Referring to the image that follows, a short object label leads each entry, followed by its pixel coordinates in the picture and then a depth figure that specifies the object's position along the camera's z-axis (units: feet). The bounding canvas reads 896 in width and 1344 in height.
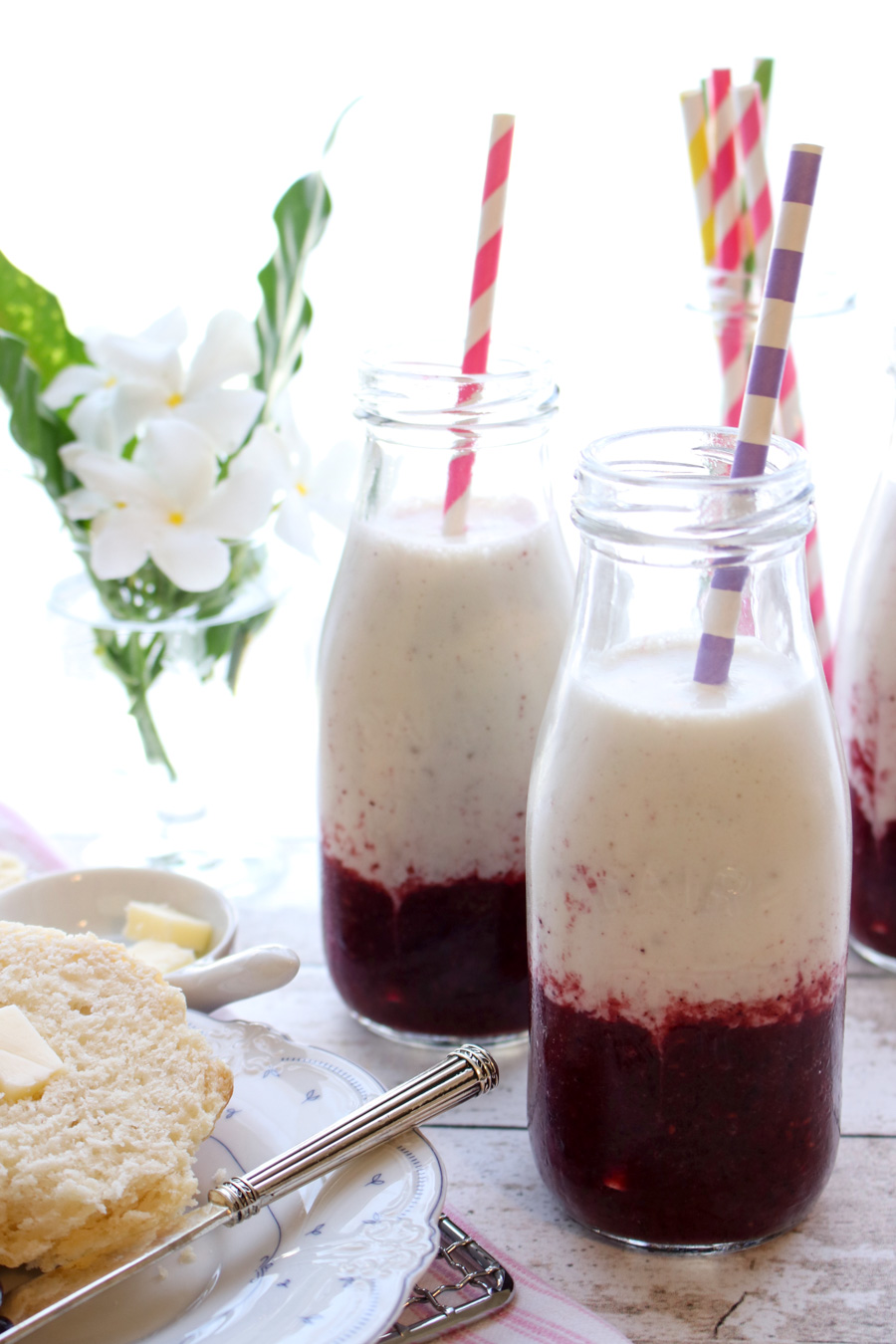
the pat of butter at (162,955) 1.89
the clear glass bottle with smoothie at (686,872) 1.61
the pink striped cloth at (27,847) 2.09
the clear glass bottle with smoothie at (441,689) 1.81
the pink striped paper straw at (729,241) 2.03
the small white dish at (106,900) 1.94
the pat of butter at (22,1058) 1.62
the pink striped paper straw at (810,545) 2.08
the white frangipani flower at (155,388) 2.07
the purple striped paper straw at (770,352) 1.58
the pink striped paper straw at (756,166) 2.06
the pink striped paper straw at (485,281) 1.80
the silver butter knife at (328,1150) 1.55
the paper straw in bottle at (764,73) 2.16
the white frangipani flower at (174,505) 2.05
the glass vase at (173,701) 2.17
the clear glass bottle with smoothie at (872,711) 1.95
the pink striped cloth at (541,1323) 1.61
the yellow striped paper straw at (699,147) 2.06
